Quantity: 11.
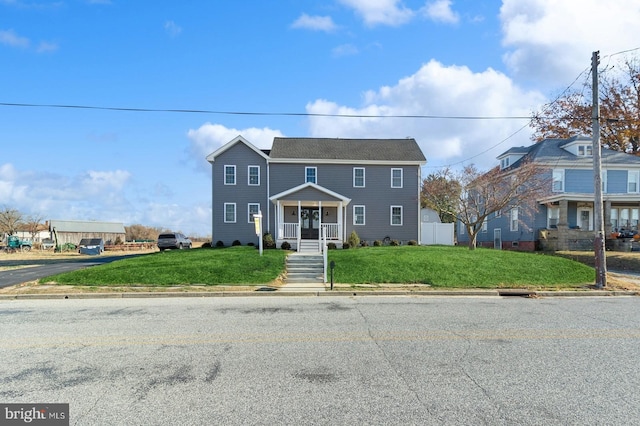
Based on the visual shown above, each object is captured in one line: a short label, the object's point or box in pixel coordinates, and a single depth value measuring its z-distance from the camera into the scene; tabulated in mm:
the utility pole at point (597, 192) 14000
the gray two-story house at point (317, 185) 27105
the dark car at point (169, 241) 32062
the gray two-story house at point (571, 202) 27516
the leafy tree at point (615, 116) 39219
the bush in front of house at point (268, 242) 24812
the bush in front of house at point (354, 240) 25266
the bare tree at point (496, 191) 24562
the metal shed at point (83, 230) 56344
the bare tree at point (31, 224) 58531
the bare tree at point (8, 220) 53125
